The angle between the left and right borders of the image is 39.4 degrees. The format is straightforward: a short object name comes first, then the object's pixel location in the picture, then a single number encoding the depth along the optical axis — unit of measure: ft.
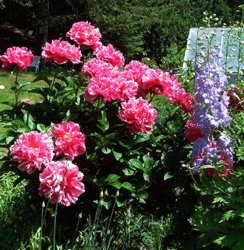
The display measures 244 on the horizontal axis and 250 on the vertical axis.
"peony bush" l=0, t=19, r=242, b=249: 5.89
